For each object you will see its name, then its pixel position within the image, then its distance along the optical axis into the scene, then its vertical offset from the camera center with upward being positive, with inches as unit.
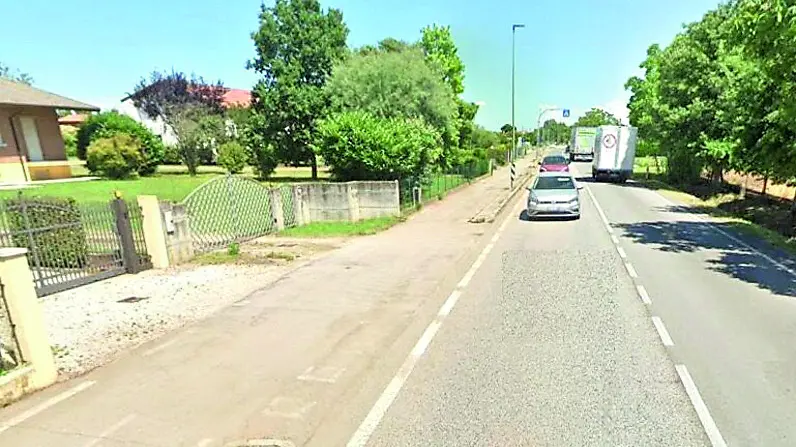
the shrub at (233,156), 1362.0 -29.0
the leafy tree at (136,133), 1440.7 +63.6
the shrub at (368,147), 639.8 -10.2
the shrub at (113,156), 1243.2 -8.8
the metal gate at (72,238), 333.1 -65.0
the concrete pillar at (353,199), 618.2 -80.8
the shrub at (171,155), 1841.9 -20.6
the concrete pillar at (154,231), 394.3 -70.2
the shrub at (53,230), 342.3 -55.4
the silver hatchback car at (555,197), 596.7 -89.7
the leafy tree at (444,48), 1278.3 +246.7
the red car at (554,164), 1249.6 -95.9
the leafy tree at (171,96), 1624.0 +198.0
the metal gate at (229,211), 455.8 -70.1
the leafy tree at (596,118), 3588.3 +77.6
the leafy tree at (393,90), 908.0 +100.2
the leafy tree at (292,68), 1293.1 +217.8
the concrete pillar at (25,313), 186.5 -64.8
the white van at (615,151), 1164.5 -63.6
